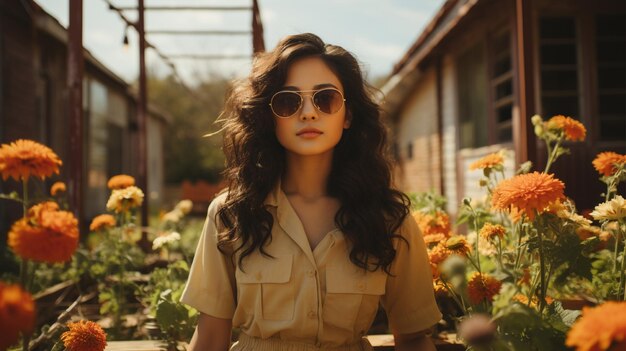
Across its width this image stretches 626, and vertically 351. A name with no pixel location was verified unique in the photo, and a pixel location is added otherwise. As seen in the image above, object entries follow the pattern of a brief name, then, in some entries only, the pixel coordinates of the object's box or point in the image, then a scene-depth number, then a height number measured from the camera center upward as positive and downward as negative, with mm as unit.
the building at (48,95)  6605 +1653
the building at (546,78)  5461 +1235
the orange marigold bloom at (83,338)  1354 -376
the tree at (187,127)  29109 +3927
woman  1535 -133
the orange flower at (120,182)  2418 +55
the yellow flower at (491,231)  1551 -136
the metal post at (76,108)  2566 +442
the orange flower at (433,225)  2023 -149
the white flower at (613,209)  1490 -76
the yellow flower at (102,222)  2453 -133
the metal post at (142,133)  4227 +515
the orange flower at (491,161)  1935 +90
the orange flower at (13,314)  702 -161
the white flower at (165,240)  2150 -194
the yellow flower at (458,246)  1500 -172
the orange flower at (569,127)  2033 +221
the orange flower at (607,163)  1778 +69
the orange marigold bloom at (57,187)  2557 +41
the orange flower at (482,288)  1468 -288
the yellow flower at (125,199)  2289 -22
